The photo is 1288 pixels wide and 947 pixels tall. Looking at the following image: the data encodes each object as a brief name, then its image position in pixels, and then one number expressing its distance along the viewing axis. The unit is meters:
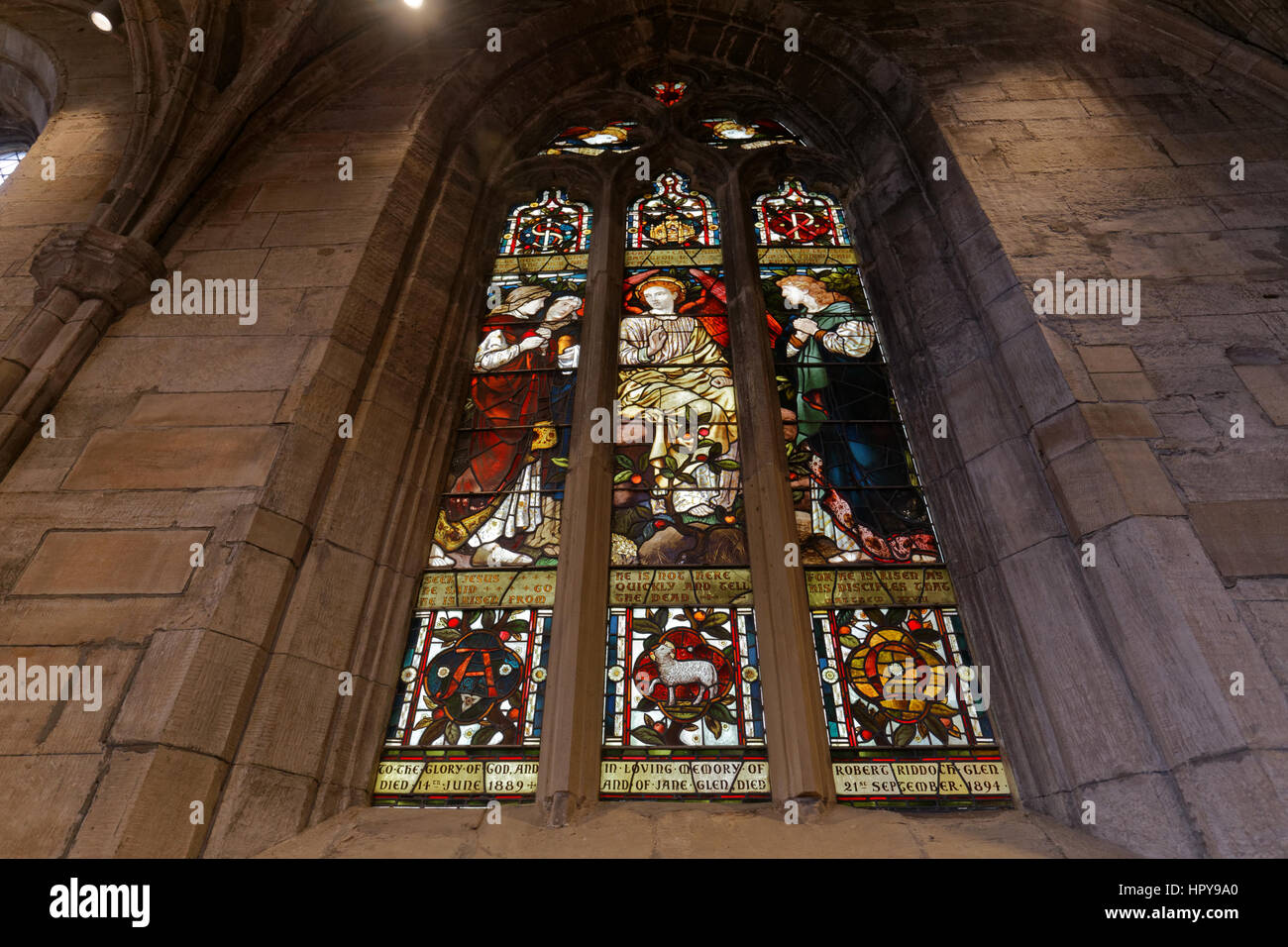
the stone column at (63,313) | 3.60
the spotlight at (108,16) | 5.34
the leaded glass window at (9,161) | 6.07
